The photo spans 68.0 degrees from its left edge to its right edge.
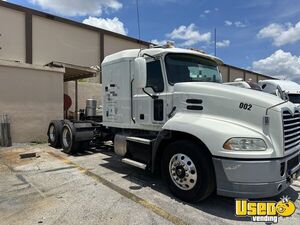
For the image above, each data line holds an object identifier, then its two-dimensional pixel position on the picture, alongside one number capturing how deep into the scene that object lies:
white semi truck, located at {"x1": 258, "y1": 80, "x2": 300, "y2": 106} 10.91
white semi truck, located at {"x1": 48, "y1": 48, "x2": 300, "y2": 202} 3.21
